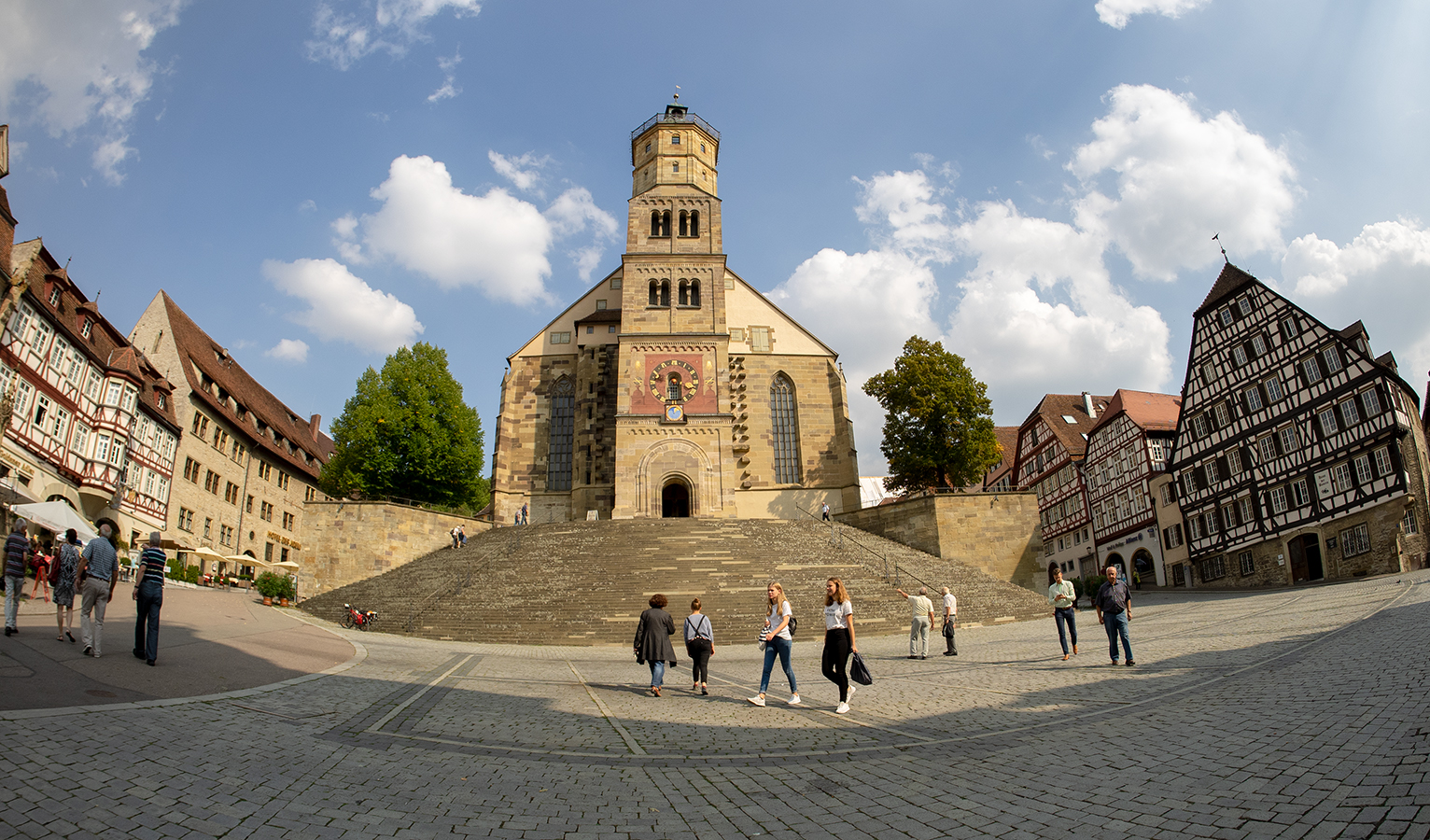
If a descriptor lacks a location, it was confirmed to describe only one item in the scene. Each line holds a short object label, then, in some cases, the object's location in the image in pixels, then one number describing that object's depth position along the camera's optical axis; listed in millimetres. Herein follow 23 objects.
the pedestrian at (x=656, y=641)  10578
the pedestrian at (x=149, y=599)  9781
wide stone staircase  21531
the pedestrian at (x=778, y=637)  9672
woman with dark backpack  10773
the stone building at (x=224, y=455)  38875
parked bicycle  22359
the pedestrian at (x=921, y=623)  15195
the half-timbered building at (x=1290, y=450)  28750
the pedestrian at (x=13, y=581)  10680
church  39625
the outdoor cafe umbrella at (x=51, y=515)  19141
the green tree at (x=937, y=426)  37438
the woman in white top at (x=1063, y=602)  13180
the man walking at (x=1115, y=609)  11484
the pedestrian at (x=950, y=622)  15516
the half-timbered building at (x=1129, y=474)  42312
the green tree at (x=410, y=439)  39938
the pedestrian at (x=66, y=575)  10766
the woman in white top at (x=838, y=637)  9109
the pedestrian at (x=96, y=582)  9773
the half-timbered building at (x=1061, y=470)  49500
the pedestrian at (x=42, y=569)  16609
